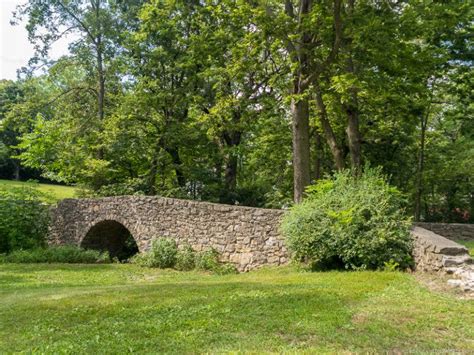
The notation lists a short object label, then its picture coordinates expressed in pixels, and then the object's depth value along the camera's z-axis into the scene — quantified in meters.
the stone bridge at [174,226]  11.02
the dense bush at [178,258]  11.70
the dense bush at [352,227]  8.00
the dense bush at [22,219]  16.45
